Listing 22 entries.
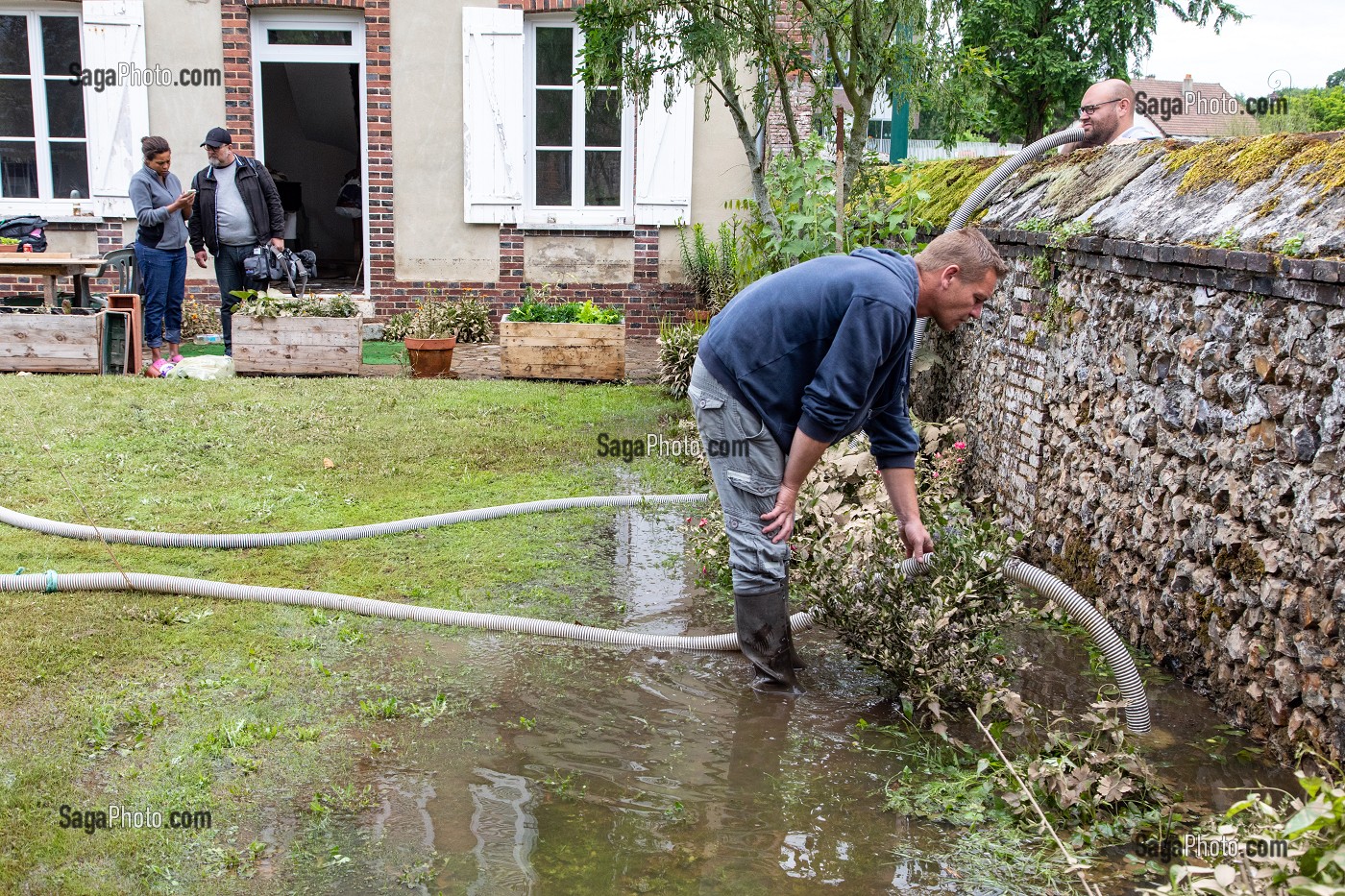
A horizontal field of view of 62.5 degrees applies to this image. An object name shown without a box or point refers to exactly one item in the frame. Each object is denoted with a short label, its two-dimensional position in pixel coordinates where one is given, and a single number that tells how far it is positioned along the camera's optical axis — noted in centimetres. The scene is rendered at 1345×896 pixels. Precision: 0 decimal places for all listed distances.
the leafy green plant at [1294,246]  344
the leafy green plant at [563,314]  1042
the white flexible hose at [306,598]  445
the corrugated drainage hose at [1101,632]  351
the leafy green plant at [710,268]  1171
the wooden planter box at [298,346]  995
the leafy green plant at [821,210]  720
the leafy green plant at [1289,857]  211
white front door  1223
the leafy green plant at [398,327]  1224
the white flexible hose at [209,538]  525
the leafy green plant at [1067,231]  494
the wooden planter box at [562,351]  1023
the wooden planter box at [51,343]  951
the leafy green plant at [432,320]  1107
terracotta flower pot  1018
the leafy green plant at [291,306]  992
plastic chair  1034
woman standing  957
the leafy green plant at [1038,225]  534
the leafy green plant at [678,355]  933
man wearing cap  1002
